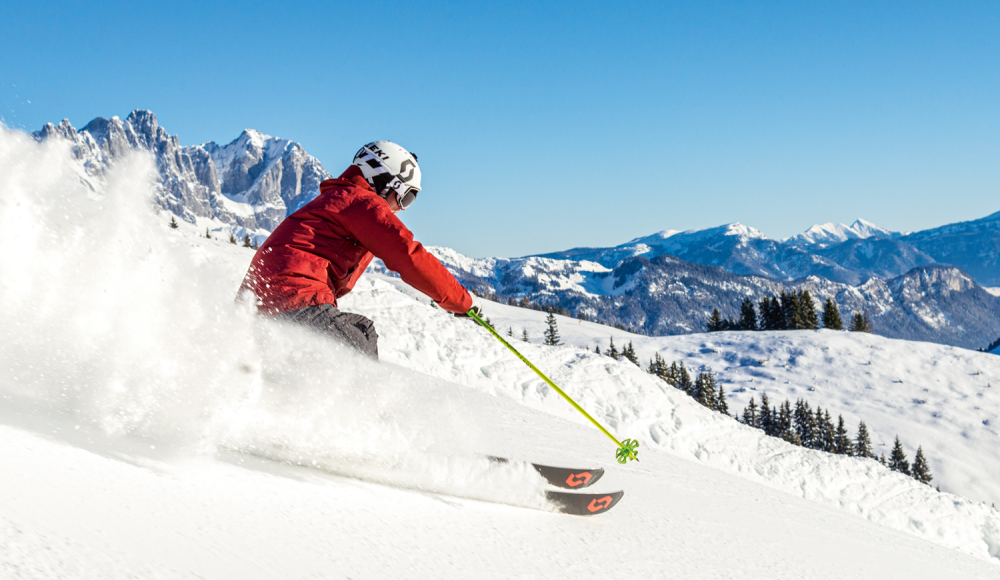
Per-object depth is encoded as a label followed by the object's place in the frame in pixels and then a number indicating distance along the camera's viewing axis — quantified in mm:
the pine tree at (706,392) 53116
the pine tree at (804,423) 57750
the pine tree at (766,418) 58188
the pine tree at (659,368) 56094
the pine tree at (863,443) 54938
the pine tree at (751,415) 58781
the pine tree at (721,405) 54031
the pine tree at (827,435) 55000
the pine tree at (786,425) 53775
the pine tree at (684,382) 60312
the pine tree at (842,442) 53688
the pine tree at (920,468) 55097
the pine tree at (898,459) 53625
